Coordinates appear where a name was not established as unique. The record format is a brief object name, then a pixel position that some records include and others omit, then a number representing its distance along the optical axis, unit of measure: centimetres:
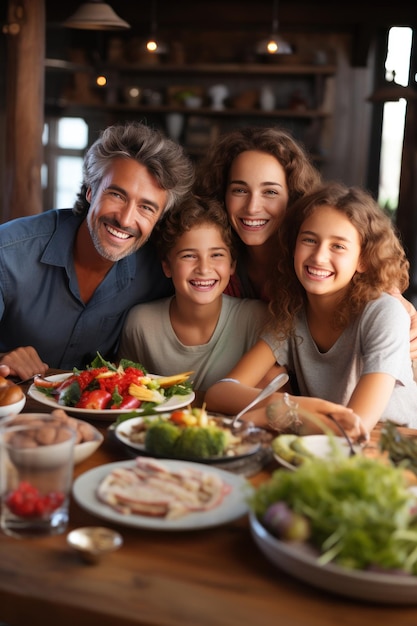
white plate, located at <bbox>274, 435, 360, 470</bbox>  153
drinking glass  119
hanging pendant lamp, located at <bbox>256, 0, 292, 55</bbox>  536
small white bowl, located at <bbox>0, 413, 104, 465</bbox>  131
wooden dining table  104
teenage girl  214
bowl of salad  103
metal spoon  176
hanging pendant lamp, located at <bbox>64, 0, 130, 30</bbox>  459
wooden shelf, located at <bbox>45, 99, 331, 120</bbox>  681
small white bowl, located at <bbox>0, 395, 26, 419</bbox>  171
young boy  254
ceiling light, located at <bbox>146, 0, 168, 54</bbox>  548
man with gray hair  257
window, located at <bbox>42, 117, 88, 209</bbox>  798
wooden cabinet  689
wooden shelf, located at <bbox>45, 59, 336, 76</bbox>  676
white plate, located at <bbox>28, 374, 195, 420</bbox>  181
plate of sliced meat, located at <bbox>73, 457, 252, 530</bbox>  122
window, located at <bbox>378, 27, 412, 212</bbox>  702
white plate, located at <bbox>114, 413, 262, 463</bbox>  146
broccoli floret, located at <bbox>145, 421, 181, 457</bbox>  148
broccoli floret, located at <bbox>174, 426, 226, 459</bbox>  146
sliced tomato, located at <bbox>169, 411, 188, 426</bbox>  156
